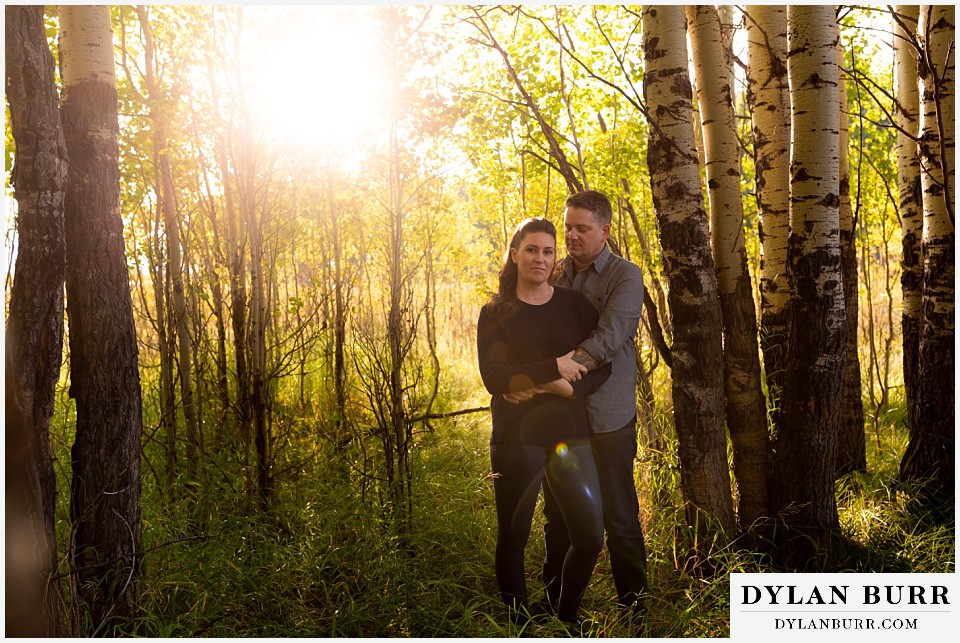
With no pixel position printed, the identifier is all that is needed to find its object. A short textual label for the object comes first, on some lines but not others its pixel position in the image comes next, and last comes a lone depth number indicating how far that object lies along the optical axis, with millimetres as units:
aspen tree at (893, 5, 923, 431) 3818
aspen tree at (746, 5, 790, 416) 3158
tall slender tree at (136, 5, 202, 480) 3986
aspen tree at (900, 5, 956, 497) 3480
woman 2471
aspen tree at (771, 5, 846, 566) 2863
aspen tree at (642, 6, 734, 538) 2842
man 2613
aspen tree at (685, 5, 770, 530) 2984
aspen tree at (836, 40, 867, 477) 4004
